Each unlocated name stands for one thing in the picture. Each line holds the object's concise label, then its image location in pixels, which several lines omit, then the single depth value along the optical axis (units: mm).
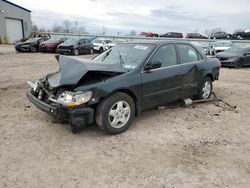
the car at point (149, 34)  36138
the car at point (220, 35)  33259
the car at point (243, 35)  31330
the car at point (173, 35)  34688
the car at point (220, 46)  19391
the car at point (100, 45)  22588
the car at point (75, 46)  19188
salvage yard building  32662
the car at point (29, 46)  20219
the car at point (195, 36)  34009
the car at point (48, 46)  20672
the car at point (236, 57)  13695
